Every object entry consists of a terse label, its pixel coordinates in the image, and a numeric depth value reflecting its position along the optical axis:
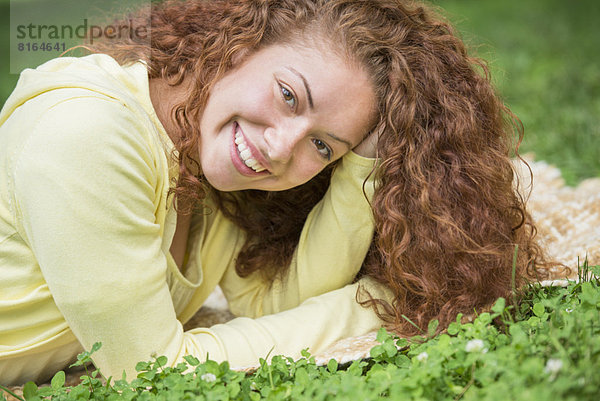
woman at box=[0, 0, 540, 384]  1.76
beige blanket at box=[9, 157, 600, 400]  1.99
